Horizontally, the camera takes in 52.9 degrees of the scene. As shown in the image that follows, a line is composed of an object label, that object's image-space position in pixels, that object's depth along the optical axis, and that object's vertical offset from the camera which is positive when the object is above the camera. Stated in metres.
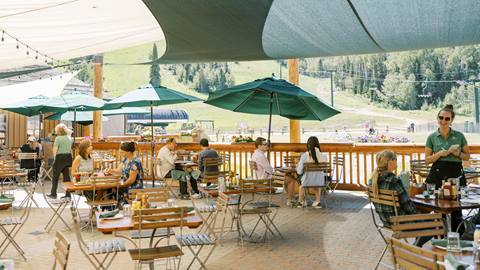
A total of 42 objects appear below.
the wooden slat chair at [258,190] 5.90 -0.60
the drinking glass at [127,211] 4.37 -0.62
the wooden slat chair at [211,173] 8.17 -0.55
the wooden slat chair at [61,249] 2.91 -0.67
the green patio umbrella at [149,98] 9.14 +0.86
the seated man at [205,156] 9.13 -0.26
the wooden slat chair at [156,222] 3.83 -0.65
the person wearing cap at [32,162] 11.56 -0.45
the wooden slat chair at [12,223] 5.04 -0.84
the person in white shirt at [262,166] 7.91 -0.40
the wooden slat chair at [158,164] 9.47 -0.43
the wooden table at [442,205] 4.19 -0.57
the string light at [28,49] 8.05 +1.80
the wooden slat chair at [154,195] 4.89 -0.59
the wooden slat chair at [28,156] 11.07 -0.30
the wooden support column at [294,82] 11.19 +1.38
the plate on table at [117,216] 4.19 -0.65
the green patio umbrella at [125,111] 16.00 +1.04
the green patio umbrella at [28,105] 11.19 +0.88
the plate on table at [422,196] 4.62 -0.54
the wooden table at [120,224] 3.82 -0.67
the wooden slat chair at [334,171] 9.27 -0.61
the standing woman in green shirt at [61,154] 9.35 -0.22
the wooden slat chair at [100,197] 6.36 -0.77
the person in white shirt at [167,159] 9.48 -0.33
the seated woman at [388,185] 4.45 -0.41
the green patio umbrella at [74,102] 10.55 +0.90
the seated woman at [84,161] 7.39 -0.28
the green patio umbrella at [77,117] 14.14 +0.78
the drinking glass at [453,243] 2.92 -0.62
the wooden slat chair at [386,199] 4.35 -0.53
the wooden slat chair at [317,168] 7.98 -0.44
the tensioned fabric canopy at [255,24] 5.03 +1.41
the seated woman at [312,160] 8.13 -0.32
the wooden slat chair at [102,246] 3.74 -0.84
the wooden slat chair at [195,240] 4.07 -0.84
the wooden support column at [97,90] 13.30 +1.51
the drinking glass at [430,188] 4.83 -0.47
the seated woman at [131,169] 6.48 -0.36
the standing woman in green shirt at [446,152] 5.04 -0.11
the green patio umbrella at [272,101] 7.80 +0.76
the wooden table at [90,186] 6.29 -0.57
